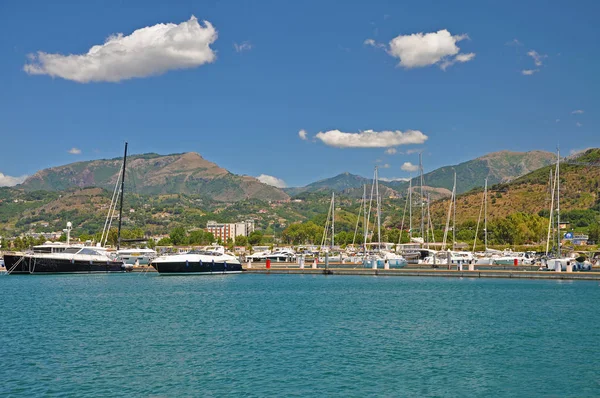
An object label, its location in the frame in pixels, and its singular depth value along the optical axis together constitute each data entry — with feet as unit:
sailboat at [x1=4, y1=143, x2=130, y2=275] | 261.24
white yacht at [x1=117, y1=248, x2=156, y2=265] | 389.60
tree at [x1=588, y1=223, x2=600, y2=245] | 484.09
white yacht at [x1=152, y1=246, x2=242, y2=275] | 253.24
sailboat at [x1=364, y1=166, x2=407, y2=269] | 307.27
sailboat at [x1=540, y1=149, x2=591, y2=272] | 236.43
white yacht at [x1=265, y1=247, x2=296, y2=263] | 406.41
